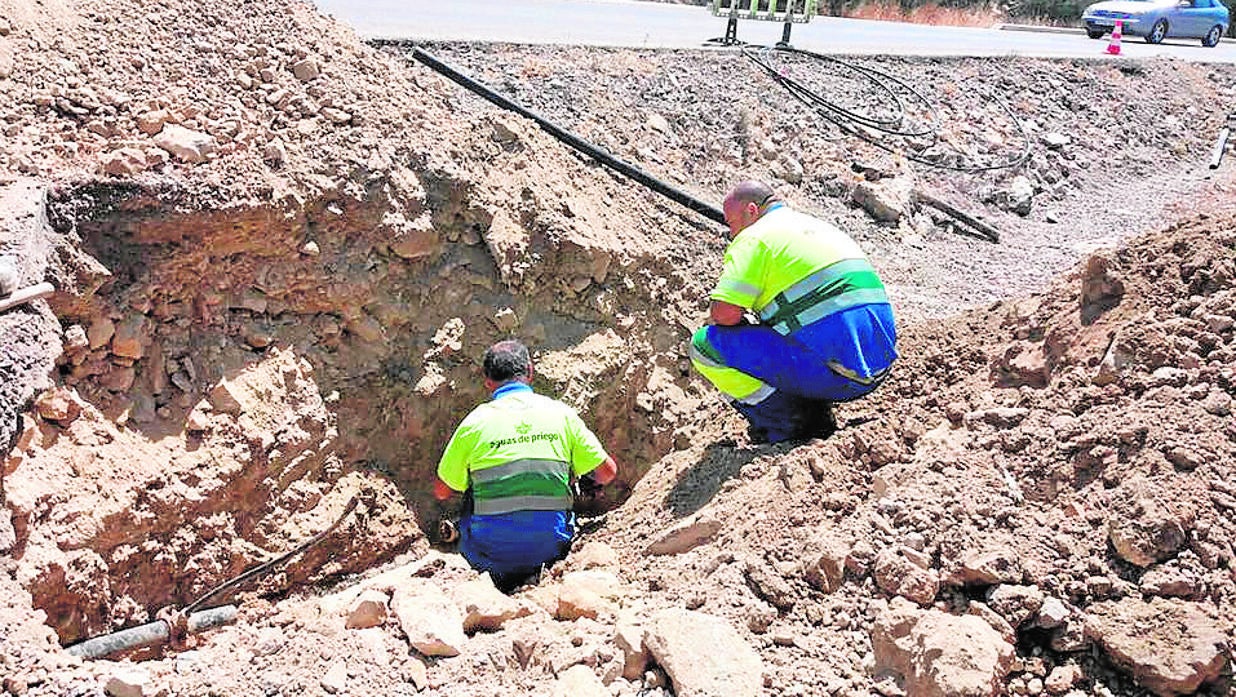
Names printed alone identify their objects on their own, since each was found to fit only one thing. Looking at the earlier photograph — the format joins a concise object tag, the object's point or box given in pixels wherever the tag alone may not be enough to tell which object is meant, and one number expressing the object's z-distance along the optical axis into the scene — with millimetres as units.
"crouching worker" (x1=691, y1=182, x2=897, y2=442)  4449
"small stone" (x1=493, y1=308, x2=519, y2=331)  5312
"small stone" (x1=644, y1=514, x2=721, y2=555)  3826
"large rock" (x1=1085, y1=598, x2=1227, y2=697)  2508
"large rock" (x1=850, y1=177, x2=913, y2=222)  7723
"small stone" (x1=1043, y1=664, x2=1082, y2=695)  2613
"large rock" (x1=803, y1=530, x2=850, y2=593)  3059
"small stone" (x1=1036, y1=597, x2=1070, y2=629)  2730
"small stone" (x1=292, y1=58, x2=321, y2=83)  5203
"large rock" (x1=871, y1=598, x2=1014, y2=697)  2504
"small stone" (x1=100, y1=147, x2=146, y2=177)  4215
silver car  17578
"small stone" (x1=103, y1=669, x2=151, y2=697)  2701
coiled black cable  8874
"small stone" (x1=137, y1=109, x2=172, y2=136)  4512
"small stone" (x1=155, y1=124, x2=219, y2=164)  4445
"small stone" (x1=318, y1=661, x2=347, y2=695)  2756
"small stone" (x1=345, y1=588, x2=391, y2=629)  3039
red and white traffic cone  14266
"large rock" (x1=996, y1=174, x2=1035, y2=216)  8727
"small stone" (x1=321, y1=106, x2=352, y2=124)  5094
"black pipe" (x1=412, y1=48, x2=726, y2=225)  6422
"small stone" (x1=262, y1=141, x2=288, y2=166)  4684
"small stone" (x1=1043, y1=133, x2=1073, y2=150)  10203
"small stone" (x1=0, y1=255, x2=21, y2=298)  3543
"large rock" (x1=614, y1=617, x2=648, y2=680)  2750
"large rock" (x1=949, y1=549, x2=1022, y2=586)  2877
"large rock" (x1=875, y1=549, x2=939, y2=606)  2900
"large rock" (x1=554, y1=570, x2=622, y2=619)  3279
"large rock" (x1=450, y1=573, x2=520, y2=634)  3105
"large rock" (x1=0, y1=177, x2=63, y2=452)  3475
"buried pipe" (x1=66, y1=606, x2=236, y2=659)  3506
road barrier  10312
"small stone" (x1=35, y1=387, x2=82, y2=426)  3740
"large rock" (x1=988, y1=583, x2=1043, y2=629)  2779
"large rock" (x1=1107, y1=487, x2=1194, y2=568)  2820
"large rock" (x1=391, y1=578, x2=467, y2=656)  2924
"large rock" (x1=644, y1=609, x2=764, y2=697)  2617
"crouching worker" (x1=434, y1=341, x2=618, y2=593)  4152
